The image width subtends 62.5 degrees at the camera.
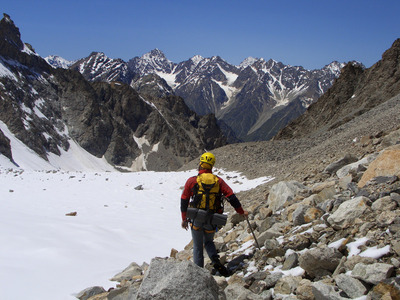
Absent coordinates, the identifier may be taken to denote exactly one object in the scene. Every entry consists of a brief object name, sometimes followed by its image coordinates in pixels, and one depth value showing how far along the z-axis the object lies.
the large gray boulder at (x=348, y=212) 5.46
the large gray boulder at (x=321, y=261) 4.58
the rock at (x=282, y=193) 9.05
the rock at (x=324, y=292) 3.80
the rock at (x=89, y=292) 5.94
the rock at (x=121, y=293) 5.18
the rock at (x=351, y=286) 3.76
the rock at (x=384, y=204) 5.23
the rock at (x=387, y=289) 3.42
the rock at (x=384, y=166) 6.83
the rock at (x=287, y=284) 4.47
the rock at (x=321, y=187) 8.03
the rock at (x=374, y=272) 3.74
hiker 6.17
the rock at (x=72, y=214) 12.99
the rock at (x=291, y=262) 5.15
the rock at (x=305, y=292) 4.02
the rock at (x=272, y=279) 4.82
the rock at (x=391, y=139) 10.03
